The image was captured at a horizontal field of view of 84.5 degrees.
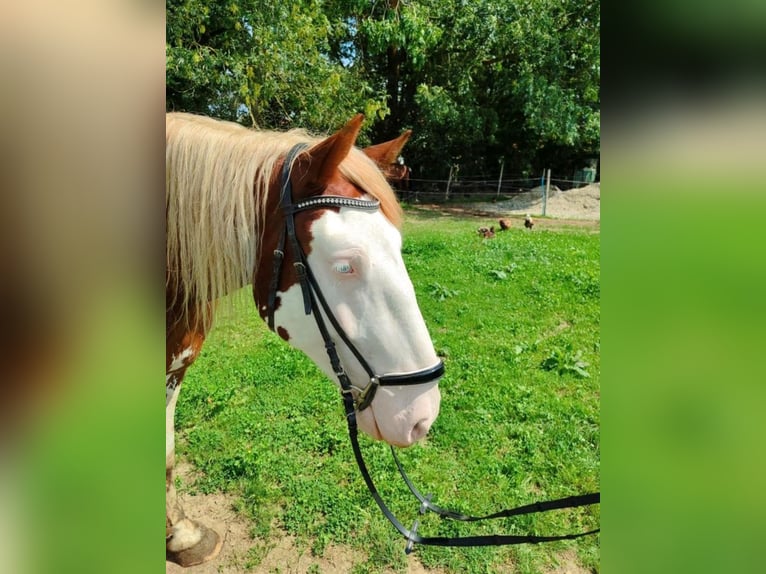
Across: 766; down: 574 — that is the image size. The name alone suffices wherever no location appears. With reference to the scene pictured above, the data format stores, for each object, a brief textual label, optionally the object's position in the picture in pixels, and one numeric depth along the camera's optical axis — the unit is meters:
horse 1.16
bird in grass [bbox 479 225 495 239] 7.72
